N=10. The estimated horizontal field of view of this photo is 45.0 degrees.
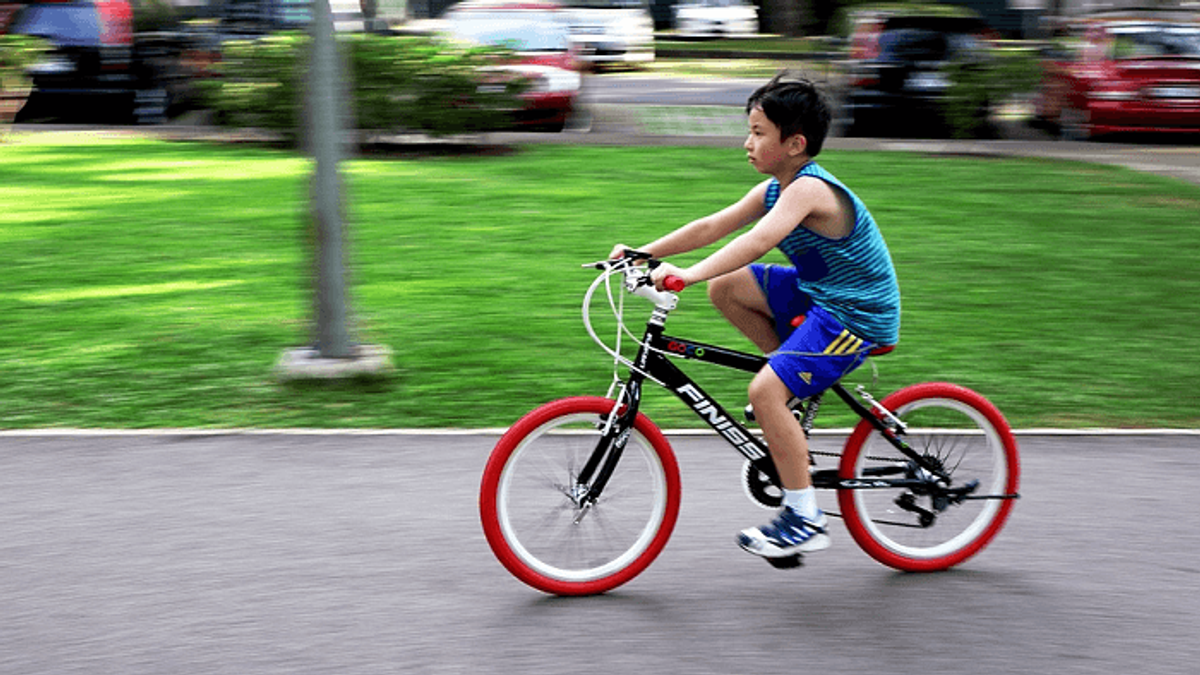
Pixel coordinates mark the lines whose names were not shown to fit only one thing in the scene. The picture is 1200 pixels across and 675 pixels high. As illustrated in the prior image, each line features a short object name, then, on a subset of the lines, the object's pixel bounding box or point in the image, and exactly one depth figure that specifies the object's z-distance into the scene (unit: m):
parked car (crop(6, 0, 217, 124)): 15.80
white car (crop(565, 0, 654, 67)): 27.69
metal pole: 6.91
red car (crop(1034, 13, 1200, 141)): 15.38
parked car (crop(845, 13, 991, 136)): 15.62
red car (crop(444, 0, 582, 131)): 15.58
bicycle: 4.44
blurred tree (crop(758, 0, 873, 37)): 35.25
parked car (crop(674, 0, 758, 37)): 34.75
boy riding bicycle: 4.27
